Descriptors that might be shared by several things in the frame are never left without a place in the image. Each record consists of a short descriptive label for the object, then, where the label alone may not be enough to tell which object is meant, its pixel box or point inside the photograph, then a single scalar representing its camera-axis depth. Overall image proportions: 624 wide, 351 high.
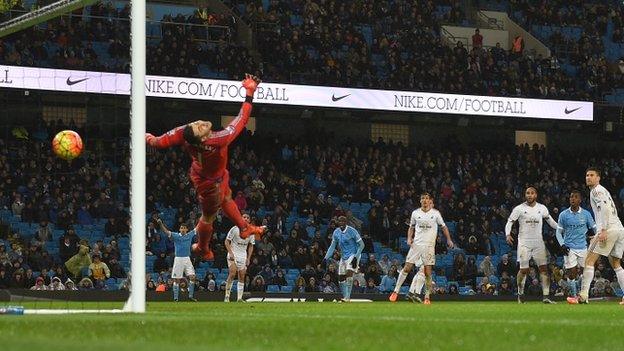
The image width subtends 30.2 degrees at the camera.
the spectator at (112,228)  28.73
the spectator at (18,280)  26.59
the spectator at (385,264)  32.16
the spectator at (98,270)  26.41
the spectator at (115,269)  28.00
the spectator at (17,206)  28.08
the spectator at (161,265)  29.47
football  14.24
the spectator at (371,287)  31.06
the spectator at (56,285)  26.45
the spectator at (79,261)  23.80
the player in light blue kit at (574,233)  21.70
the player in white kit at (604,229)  18.73
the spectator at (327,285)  30.58
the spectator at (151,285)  28.00
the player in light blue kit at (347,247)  24.78
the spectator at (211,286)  28.67
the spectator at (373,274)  31.52
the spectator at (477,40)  41.28
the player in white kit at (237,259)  24.11
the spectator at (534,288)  33.28
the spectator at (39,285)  25.79
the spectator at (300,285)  30.00
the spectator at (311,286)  30.30
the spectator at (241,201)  32.09
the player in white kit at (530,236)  21.58
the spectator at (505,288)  32.62
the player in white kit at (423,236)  22.25
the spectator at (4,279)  26.47
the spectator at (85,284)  27.02
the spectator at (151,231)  30.19
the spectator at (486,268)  33.41
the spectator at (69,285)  26.75
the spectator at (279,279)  30.41
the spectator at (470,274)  32.97
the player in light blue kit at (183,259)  24.75
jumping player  13.62
